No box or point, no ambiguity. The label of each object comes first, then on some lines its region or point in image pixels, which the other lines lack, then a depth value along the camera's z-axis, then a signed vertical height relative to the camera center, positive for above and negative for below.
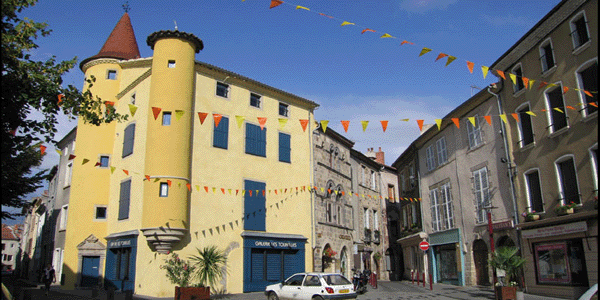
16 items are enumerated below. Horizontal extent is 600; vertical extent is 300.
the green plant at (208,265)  18.97 -0.20
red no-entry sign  20.84 +0.50
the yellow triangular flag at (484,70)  12.93 +5.23
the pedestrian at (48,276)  20.38 -0.61
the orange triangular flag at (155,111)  16.19 +5.38
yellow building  19.89 +3.97
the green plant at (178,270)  18.08 -0.39
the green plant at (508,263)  15.91 -0.30
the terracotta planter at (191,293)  16.38 -1.18
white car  14.74 -0.98
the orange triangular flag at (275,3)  10.81 +6.07
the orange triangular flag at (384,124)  14.44 +4.19
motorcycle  20.45 -1.16
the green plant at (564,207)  15.82 +1.62
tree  11.41 +4.74
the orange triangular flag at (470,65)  12.89 +5.36
